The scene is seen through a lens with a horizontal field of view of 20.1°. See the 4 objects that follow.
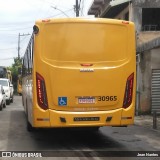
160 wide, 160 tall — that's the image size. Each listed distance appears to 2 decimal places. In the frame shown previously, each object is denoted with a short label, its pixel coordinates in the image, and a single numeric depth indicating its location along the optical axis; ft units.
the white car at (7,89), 104.31
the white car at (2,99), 83.84
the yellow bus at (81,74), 36.58
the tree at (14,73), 220.35
